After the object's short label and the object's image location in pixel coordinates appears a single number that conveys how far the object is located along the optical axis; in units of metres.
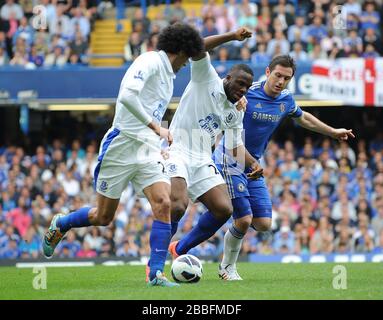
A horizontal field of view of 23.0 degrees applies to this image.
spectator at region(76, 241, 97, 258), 18.84
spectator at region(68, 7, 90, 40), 22.91
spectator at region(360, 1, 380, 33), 21.98
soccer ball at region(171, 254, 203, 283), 9.57
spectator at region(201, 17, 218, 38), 21.48
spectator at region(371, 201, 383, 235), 19.42
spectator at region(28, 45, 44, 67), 21.75
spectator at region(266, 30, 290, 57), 21.41
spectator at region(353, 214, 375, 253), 18.91
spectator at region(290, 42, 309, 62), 21.40
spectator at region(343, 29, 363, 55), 21.17
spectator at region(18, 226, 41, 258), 18.91
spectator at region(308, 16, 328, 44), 21.70
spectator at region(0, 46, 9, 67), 21.95
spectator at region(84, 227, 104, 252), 18.98
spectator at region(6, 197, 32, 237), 19.56
